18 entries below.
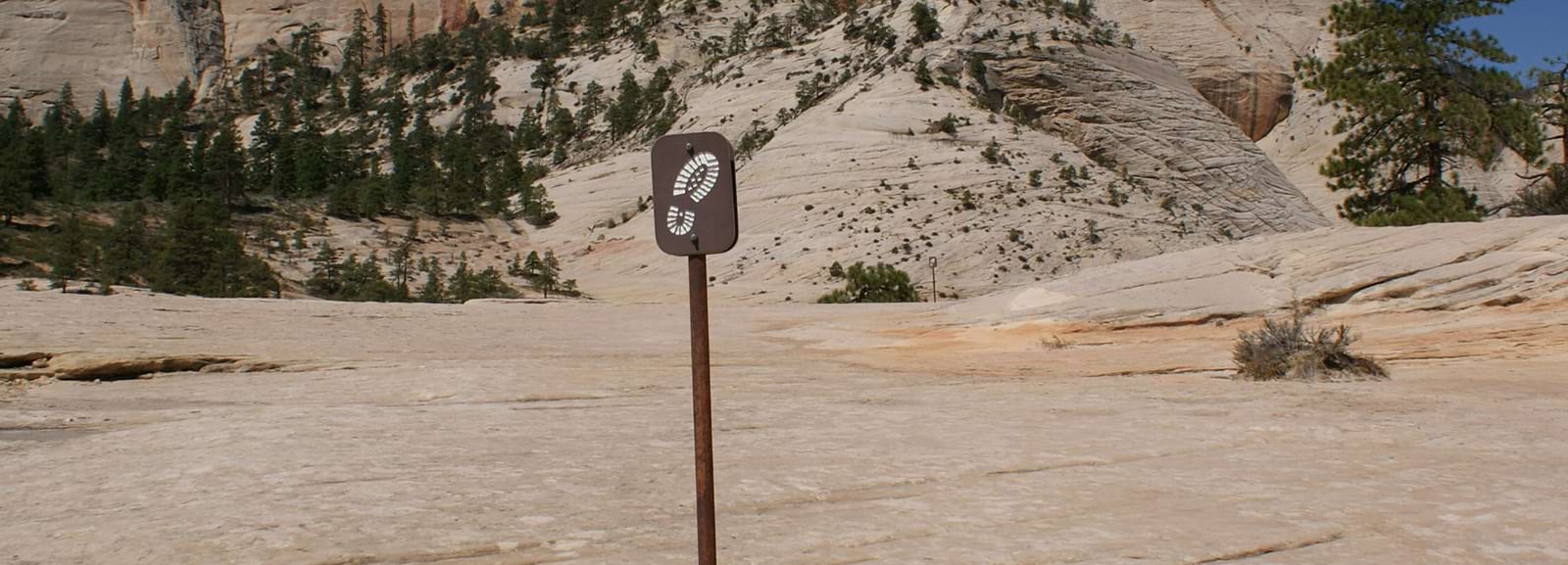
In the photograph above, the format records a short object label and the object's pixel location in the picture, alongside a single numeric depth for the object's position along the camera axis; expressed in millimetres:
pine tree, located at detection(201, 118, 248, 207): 58000
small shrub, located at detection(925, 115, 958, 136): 51844
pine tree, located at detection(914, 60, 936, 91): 56188
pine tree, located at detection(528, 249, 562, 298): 44781
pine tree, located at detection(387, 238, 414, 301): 44019
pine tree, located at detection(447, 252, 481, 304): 42625
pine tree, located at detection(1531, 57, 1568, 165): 26906
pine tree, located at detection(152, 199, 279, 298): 40000
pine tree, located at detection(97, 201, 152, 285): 41219
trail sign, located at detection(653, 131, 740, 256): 3916
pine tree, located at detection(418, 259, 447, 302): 41938
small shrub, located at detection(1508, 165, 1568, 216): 22250
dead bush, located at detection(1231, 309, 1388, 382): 11758
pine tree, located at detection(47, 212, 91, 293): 39169
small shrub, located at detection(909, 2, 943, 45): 60594
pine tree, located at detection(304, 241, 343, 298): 44344
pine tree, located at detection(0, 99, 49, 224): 51125
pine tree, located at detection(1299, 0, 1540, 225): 26812
